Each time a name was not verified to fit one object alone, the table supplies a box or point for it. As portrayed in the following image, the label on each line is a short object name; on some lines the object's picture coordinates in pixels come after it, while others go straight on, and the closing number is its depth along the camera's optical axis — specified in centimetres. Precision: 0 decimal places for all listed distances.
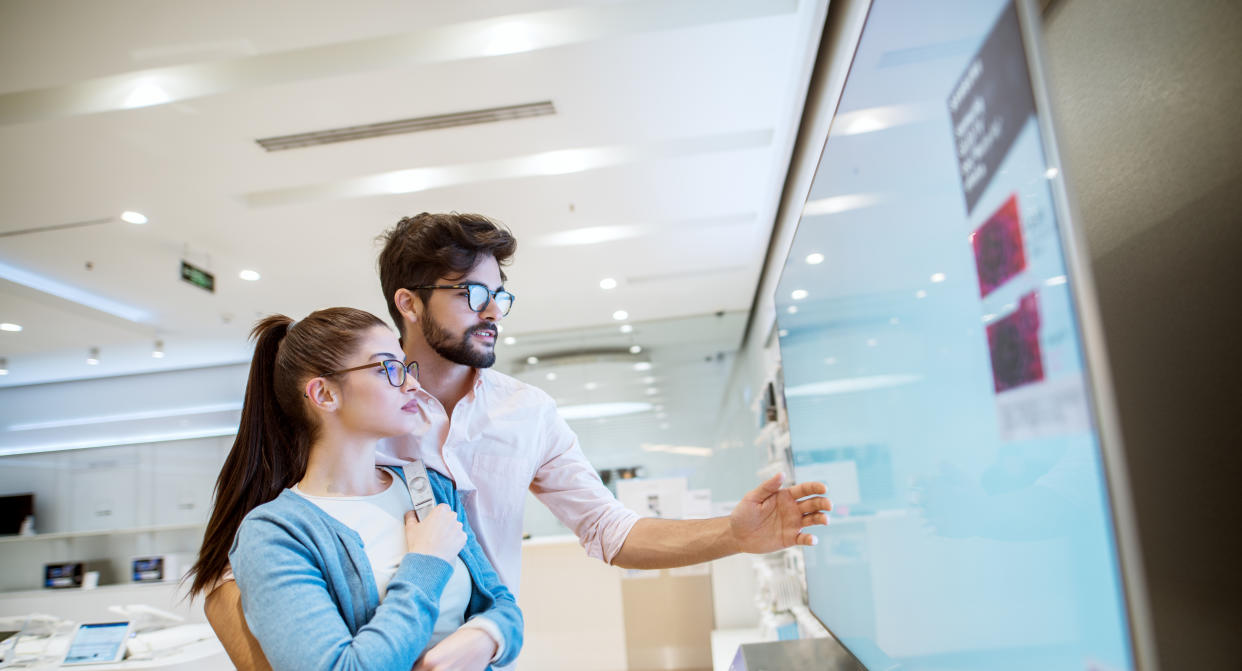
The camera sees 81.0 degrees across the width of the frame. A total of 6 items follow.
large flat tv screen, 56
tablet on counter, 342
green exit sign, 476
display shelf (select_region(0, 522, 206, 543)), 688
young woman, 108
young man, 157
